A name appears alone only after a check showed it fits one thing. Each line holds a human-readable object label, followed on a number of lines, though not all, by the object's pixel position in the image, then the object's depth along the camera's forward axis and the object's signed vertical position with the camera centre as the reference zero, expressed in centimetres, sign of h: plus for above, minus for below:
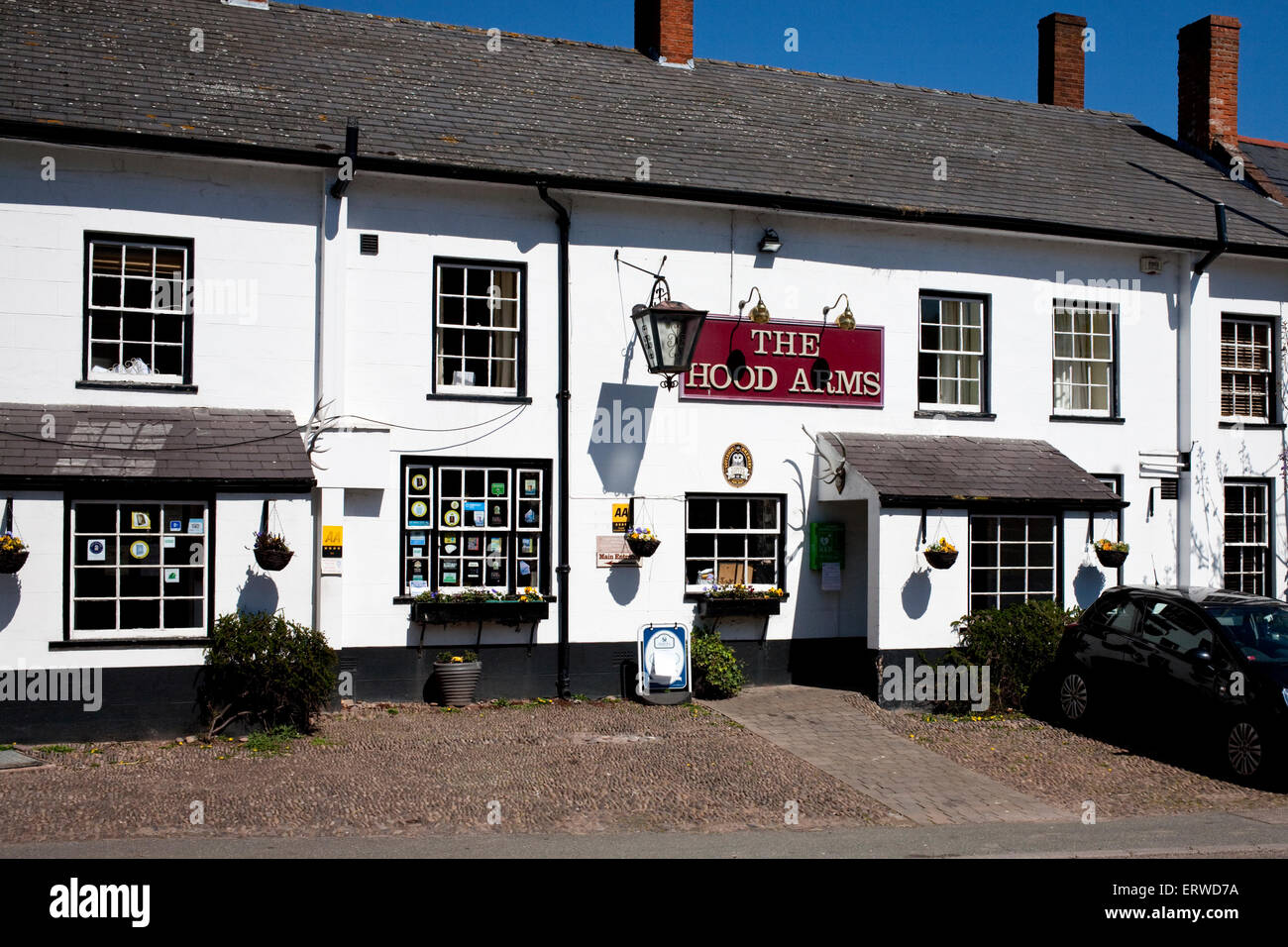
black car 1108 -158
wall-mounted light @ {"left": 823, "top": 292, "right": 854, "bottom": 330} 1527 +245
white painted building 1266 +186
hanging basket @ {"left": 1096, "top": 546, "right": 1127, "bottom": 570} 1544 -61
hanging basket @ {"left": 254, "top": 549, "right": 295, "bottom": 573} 1214 -50
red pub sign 1510 +189
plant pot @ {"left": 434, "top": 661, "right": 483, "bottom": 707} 1369 -196
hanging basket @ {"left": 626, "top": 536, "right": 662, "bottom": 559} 1436 -44
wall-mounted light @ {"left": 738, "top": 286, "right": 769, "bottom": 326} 1496 +247
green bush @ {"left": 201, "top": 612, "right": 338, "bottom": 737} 1182 -163
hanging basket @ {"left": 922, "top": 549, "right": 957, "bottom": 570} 1447 -59
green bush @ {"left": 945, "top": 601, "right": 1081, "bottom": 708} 1426 -170
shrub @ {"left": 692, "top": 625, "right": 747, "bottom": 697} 1437 -192
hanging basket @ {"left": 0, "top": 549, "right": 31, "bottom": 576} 1141 -50
